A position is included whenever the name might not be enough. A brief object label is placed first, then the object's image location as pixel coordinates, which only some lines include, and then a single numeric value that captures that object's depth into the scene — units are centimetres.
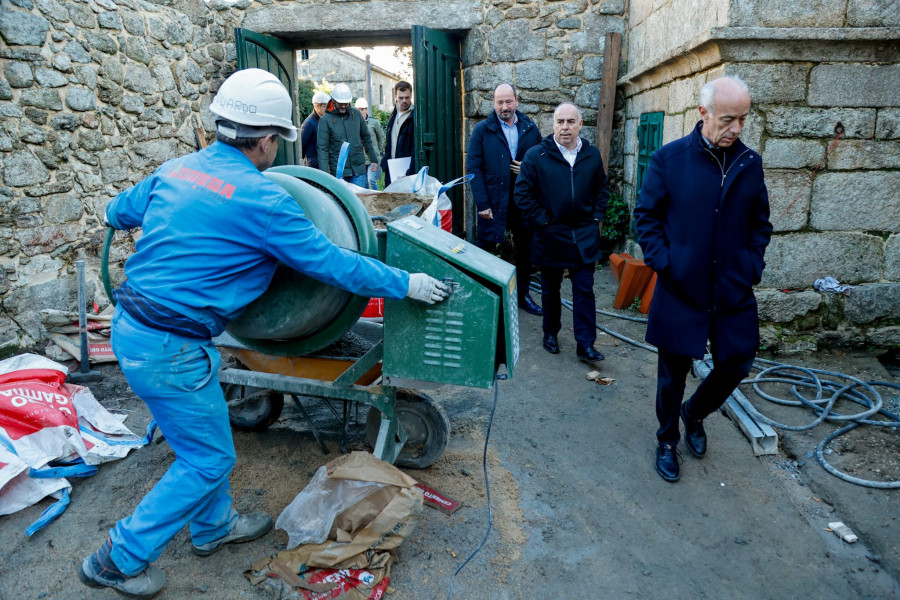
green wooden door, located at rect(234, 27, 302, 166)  707
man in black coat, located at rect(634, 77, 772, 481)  292
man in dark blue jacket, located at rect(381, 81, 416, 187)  762
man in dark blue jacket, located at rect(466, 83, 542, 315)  583
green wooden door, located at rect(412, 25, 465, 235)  702
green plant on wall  715
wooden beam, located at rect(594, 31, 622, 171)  705
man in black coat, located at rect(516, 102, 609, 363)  465
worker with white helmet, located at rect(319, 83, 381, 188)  797
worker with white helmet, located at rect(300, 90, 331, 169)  867
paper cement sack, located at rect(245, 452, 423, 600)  240
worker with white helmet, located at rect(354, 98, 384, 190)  1036
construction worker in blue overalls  221
